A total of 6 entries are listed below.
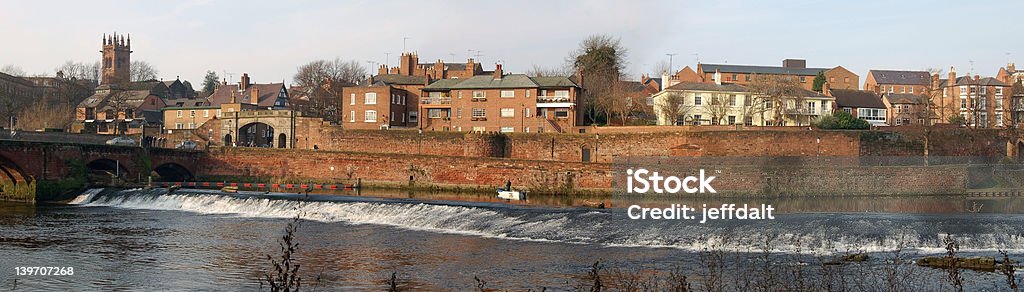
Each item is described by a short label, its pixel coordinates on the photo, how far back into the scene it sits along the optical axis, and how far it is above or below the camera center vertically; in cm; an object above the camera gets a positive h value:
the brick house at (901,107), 7781 +499
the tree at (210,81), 12639 +1048
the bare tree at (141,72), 13612 +1251
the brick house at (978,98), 7981 +603
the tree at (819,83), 8078 +714
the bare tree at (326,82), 8438 +748
